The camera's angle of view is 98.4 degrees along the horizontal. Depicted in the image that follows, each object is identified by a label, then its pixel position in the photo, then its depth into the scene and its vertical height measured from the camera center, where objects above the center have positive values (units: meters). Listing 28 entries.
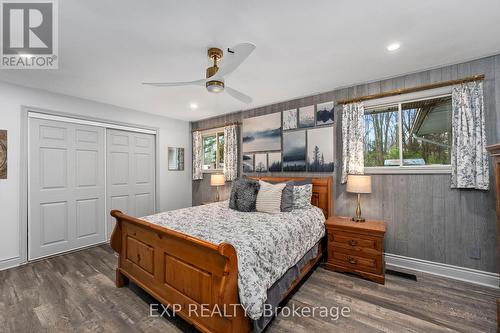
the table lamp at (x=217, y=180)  4.43 -0.25
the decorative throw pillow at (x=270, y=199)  2.85 -0.43
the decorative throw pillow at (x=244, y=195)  3.00 -0.39
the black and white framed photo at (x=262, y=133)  3.96 +0.66
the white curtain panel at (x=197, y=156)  5.23 +0.29
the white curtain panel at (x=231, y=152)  4.46 +0.33
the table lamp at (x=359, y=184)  2.76 -0.23
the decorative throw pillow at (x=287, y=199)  2.85 -0.43
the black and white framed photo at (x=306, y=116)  3.54 +0.84
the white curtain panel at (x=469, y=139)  2.37 +0.29
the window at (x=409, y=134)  2.70 +0.43
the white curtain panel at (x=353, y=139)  3.05 +0.40
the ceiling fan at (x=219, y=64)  1.67 +0.90
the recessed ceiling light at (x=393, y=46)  2.15 +1.22
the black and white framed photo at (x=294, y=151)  3.63 +0.28
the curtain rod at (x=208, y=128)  4.48 +0.92
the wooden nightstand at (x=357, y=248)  2.50 -1.00
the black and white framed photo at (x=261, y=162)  4.10 +0.10
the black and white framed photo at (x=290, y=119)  3.72 +0.84
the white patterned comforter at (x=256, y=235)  1.54 -0.64
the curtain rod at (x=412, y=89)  2.44 +0.97
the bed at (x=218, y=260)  1.50 -0.80
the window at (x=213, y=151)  5.00 +0.40
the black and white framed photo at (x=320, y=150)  3.36 +0.27
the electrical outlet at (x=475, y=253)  2.43 -0.99
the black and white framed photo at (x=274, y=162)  3.94 +0.10
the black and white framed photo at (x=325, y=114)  3.35 +0.84
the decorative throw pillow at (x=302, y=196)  3.03 -0.42
